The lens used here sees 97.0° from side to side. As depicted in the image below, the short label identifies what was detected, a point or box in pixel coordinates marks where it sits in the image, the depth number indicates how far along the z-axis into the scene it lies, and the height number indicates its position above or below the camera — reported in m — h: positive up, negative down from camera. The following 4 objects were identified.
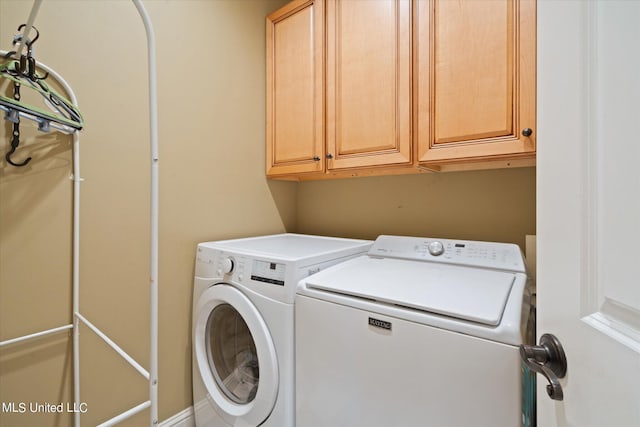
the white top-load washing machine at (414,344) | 0.67 -0.36
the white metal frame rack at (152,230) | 0.67 -0.05
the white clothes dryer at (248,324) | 1.06 -0.48
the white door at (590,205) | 0.32 +0.01
